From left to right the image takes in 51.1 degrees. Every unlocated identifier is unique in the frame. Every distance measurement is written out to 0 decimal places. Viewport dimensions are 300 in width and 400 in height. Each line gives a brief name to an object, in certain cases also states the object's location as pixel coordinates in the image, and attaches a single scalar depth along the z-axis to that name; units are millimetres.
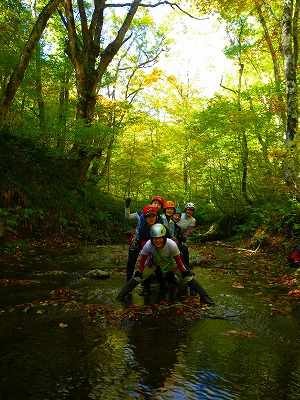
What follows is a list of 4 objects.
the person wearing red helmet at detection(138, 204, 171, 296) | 5695
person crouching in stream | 5223
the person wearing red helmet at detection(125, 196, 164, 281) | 6162
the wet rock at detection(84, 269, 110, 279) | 7043
